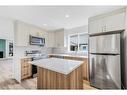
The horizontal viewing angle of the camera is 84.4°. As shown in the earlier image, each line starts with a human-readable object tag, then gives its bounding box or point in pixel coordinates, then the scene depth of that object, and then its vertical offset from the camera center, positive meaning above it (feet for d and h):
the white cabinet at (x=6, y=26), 8.06 +2.82
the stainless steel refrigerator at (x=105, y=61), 5.37 -1.13
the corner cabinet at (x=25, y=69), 7.71 -2.40
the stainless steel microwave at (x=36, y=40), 9.02 +1.05
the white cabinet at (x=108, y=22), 5.70 +2.32
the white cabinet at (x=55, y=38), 11.03 +1.61
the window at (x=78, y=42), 9.98 +0.81
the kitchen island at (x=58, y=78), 3.56 -1.76
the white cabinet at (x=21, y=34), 7.78 +1.67
